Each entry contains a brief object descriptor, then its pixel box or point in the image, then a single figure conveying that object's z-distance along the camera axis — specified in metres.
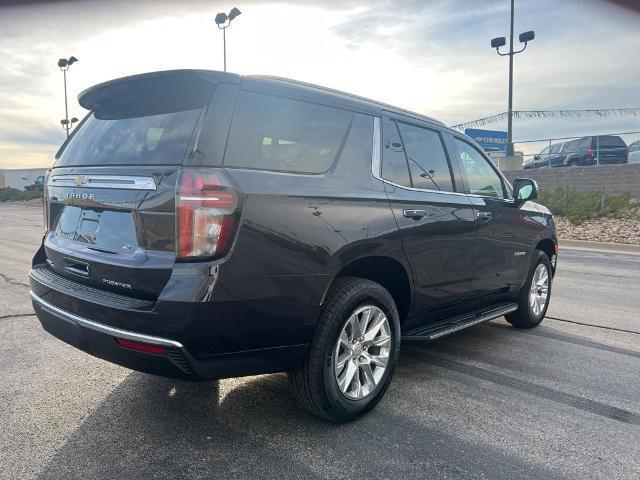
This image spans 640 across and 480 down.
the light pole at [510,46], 21.48
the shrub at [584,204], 17.86
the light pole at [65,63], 33.38
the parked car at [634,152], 22.41
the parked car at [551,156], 25.17
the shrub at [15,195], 46.11
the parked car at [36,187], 48.27
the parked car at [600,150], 22.91
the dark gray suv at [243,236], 2.49
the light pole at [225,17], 21.02
